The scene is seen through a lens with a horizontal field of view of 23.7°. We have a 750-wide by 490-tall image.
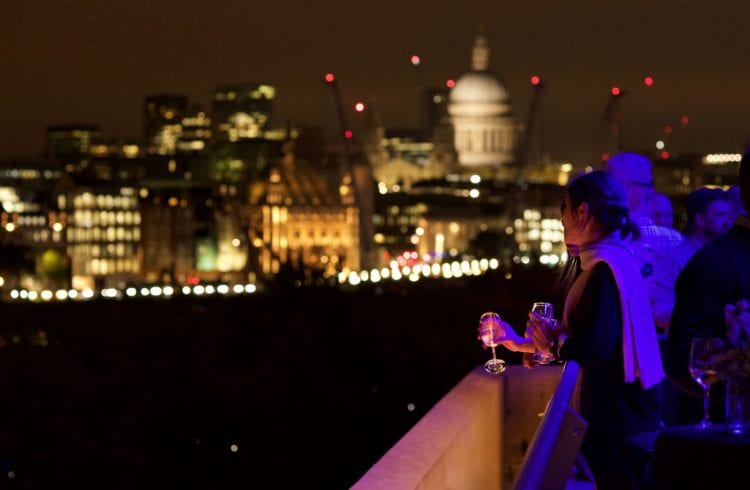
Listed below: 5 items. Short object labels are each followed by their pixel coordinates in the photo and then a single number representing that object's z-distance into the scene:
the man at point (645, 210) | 7.21
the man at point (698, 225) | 7.25
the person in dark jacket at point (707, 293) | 4.74
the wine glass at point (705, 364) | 4.06
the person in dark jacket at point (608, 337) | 5.17
